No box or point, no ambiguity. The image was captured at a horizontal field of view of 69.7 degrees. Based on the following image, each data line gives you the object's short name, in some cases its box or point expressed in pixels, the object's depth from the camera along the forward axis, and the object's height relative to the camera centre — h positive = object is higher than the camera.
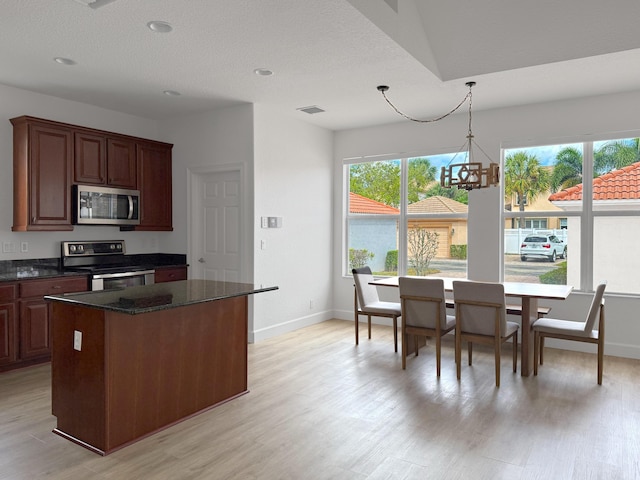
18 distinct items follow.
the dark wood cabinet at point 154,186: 5.62 +0.63
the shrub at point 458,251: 5.75 -0.19
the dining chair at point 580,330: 3.82 -0.81
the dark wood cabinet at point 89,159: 4.91 +0.84
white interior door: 5.49 +0.12
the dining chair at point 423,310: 4.09 -0.68
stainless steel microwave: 4.89 +0.34
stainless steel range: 4.82 -0.33
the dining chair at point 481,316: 3.81 -0.68
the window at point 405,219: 5.86 +0.23
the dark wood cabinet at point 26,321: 4.12 -0.79
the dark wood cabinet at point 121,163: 5.25 +0.85
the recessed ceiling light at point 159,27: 3.15 +1.46
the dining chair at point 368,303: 4.87 -0.75
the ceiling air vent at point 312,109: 5.39 +1.51
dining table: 4.04 -0.62
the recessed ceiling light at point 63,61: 3.82 +1.47
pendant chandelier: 4.00 +0.54
